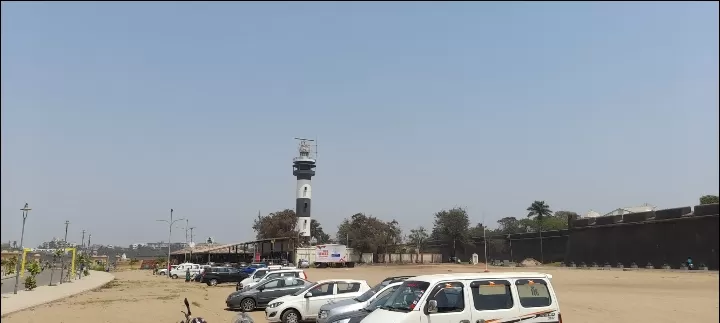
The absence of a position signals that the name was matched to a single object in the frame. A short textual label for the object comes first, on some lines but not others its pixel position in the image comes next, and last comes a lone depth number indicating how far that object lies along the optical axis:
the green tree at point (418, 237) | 107.48
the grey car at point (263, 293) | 21.28
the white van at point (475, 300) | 8.84
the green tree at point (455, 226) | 98.25
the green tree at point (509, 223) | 155.30
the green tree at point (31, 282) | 34.62
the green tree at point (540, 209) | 131.12
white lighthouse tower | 107.81
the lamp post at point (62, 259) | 45.09
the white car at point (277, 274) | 25.95
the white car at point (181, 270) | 55.45
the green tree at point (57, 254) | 45.23
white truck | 80.00
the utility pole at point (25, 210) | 33.77
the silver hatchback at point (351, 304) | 13.70
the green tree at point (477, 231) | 101.04
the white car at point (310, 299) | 16.66
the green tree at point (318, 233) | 146.75
